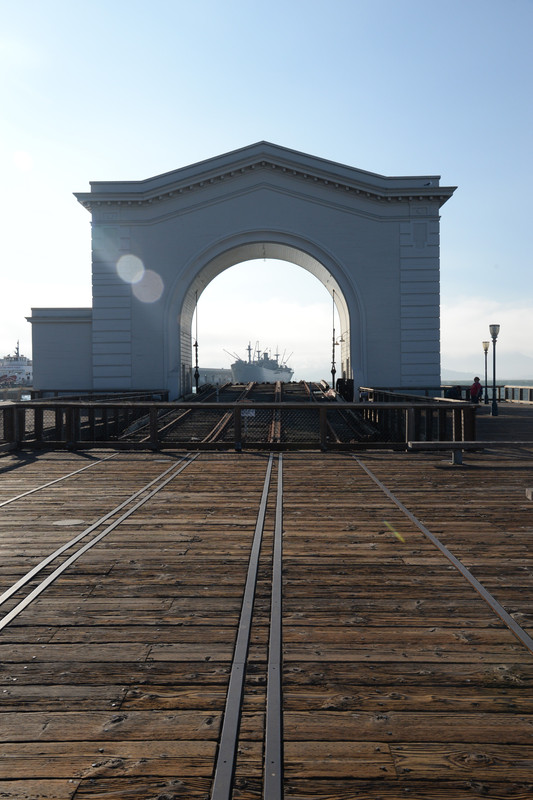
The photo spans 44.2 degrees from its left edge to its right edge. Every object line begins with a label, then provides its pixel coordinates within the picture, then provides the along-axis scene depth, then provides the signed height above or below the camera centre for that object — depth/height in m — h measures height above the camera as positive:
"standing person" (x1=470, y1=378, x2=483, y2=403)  33.47 -0.17
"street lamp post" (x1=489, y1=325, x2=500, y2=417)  31.88 +2.76
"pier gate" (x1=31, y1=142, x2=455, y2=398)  35.19 +7.57
